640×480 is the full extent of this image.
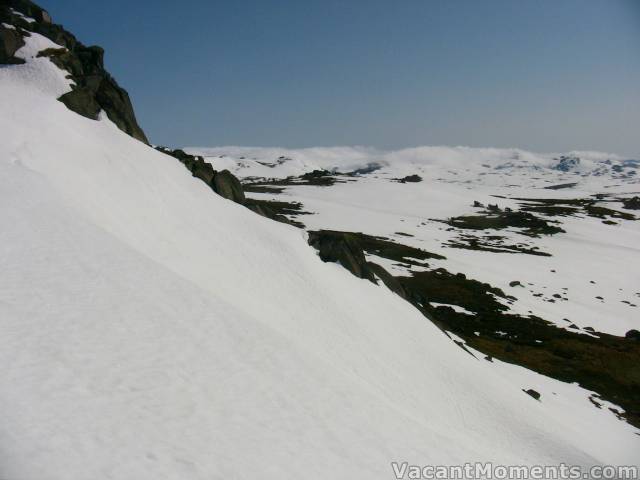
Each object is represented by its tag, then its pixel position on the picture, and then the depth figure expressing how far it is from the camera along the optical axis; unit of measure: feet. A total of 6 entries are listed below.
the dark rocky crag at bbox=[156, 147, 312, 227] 146.20
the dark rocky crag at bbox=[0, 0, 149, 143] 130.82
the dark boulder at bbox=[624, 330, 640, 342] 168.61
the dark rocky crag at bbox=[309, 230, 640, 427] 128.67
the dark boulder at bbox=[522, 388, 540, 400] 100.92
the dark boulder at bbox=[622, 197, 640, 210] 615.57
